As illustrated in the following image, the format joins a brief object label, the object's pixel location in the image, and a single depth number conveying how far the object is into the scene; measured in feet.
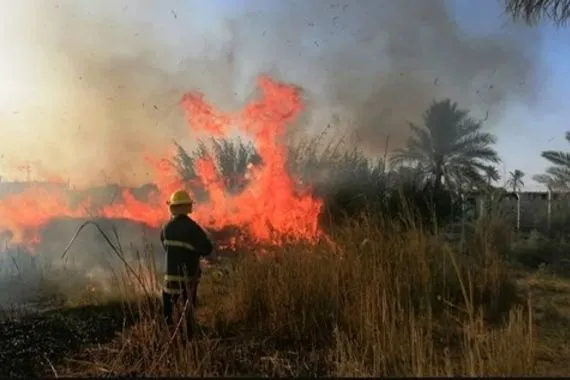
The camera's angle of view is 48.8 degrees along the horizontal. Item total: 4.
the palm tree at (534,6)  31.24
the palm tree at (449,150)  70.44
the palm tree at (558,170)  92.07
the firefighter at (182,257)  24.35
